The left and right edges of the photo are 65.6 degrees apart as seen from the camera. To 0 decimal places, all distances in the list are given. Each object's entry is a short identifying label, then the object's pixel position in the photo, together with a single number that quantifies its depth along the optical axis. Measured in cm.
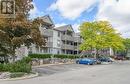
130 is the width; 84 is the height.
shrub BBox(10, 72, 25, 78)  879
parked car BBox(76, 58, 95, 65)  1938
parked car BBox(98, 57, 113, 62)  2526
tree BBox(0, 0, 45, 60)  999
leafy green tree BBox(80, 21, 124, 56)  2355
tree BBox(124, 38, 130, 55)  3815
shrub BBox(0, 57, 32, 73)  969
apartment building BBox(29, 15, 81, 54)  2250
